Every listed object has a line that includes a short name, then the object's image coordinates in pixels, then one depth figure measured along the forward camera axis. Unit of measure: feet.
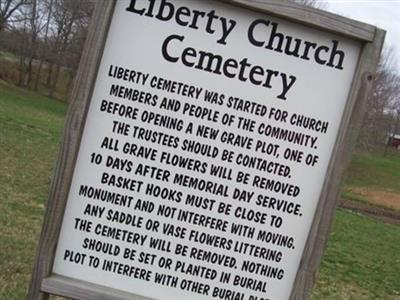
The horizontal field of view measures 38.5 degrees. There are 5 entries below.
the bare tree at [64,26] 182.60
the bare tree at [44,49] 192.54
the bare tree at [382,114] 166.48
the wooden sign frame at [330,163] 7.61
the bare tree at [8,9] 179.63
